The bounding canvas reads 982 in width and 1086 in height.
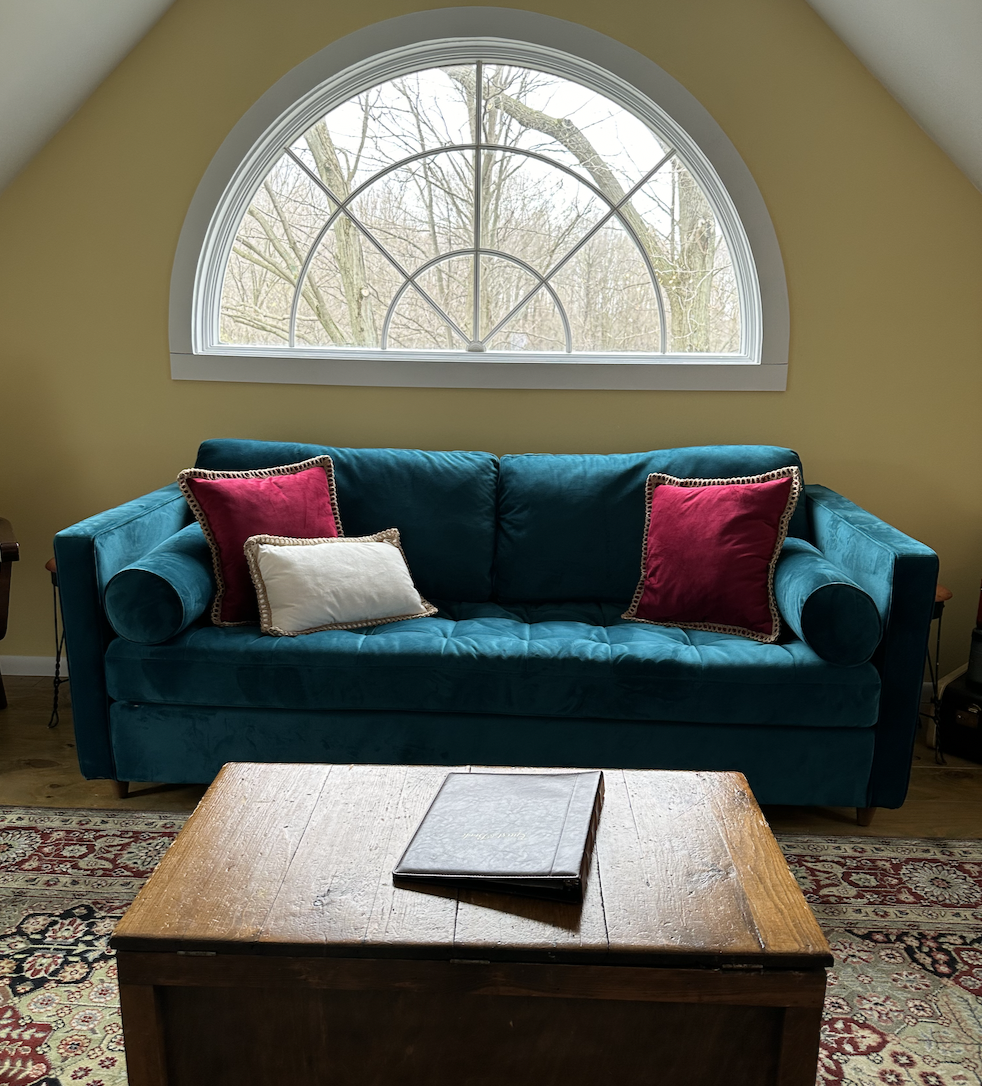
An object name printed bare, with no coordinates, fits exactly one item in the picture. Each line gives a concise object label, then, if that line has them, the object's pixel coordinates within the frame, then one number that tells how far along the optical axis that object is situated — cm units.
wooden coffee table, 132
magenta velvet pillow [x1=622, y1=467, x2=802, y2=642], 280
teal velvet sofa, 253
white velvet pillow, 272
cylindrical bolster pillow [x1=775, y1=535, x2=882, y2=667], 247
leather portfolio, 142
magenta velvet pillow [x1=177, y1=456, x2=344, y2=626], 280
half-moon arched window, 345
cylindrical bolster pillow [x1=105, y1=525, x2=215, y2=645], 254
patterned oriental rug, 175
